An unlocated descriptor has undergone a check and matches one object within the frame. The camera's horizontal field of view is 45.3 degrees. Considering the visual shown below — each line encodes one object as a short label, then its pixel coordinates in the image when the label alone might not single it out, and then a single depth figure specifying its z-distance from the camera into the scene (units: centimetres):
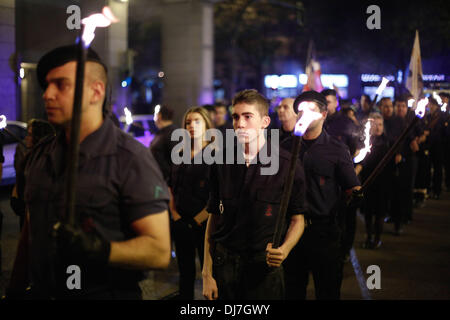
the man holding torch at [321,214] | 450
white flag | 906
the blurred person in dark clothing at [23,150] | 502
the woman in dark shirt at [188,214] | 523
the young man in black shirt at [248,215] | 346
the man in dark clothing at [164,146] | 705
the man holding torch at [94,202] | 232
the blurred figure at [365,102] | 1142
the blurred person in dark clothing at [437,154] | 1329
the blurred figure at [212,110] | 965
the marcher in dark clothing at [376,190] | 840
